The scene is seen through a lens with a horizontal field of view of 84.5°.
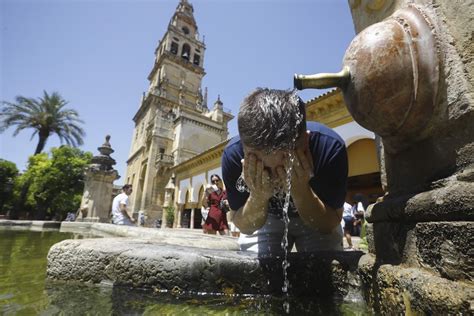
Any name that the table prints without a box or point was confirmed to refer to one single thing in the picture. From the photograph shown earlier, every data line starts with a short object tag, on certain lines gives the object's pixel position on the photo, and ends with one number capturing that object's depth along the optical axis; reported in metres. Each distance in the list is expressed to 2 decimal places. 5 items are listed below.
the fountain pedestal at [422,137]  0.85
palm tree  22.47
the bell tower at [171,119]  25.67
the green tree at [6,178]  23.02
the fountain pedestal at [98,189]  10.65
